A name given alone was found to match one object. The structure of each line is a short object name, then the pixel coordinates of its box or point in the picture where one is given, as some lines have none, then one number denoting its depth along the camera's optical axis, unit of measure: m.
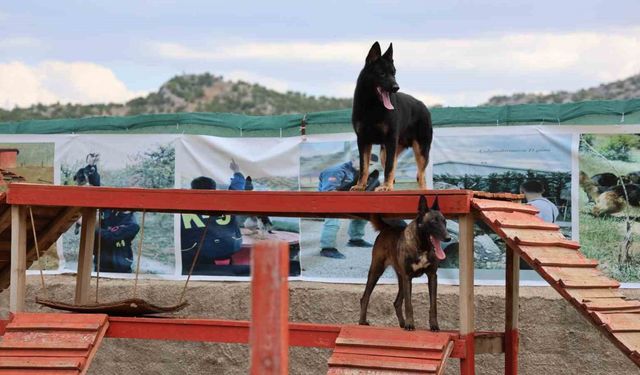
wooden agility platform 8.33
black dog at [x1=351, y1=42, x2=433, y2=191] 9.09
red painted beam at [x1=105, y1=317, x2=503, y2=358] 9.23
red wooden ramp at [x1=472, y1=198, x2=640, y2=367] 7.99
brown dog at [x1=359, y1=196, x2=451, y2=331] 8.71
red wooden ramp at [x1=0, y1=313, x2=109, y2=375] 9.32
